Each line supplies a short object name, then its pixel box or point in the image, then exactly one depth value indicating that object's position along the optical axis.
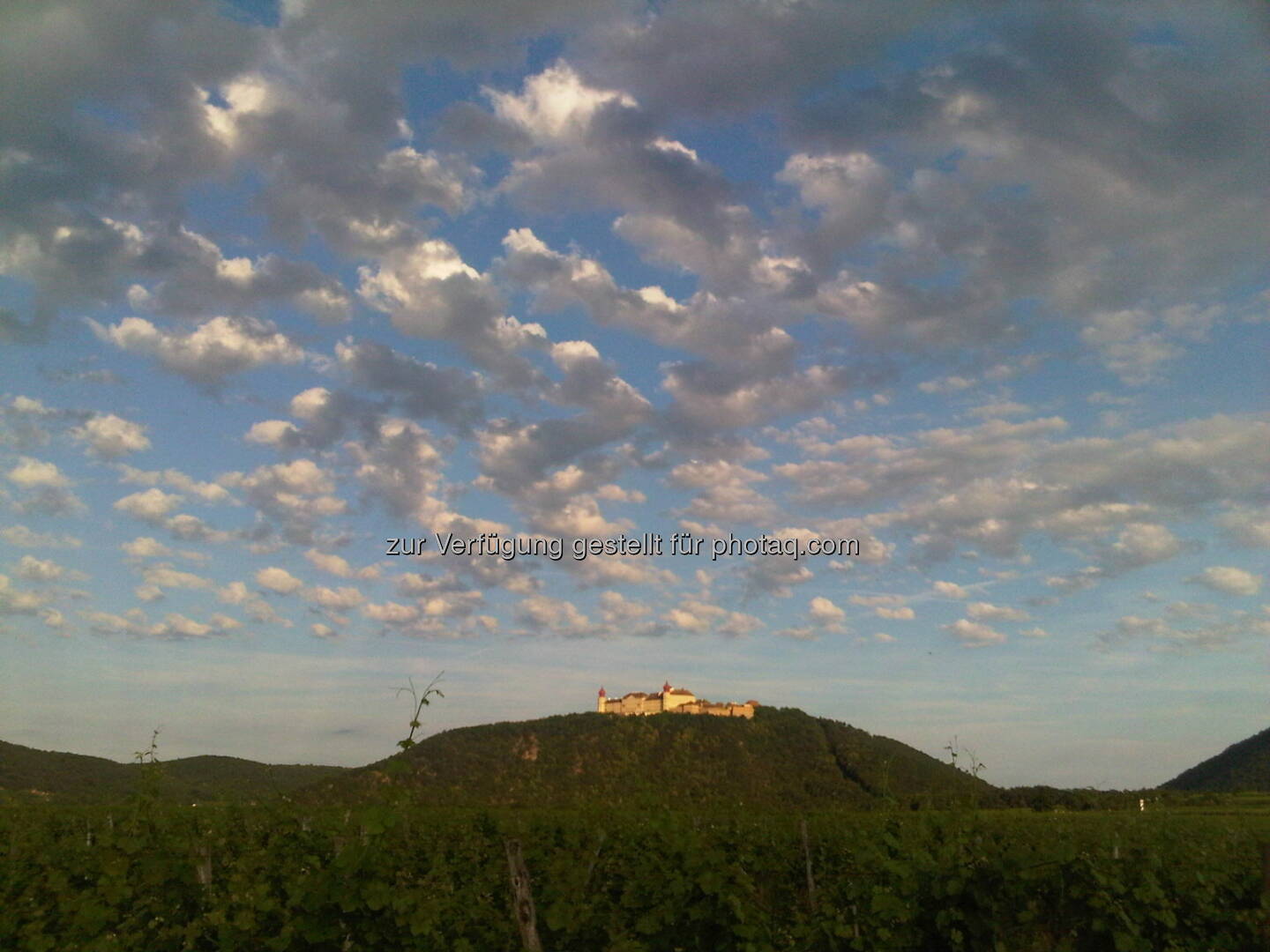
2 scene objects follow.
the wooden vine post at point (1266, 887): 5.29
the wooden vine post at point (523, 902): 5.45
